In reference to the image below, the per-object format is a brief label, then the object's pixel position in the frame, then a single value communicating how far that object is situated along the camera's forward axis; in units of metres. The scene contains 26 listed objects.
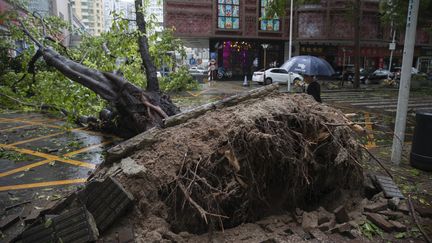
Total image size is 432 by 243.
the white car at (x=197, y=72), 34.84
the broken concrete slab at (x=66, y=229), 3.13
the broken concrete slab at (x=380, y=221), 3.75
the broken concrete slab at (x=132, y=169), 3.56
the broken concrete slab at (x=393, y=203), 4.18
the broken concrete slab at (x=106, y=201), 3.30
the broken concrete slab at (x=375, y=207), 4.11
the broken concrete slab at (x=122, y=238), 3.17
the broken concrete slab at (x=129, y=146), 3.93
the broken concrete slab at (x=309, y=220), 3.73
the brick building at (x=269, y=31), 27.28
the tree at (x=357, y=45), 20.53
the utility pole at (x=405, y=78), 5.78
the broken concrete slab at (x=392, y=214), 4.00
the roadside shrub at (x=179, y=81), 14.20
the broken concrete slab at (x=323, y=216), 3.85
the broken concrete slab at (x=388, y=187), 4.40
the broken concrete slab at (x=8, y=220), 3.65
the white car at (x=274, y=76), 24.11
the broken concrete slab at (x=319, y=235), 3.52
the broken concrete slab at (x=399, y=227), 3.76
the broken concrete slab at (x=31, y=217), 3.70
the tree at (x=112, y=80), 6.57
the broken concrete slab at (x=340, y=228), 3.70
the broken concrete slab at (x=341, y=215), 3.90
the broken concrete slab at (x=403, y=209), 4.12
